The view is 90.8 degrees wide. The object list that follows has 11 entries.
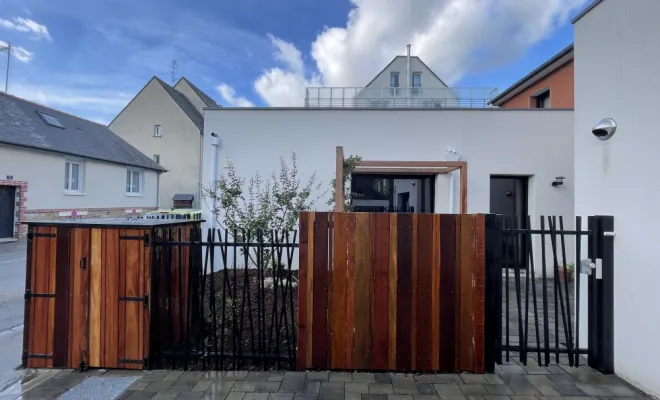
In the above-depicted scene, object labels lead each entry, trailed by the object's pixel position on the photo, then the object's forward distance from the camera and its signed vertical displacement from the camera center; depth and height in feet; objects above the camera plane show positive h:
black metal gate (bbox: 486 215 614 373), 9.04 -2.22
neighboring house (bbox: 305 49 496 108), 31.48 +11.77
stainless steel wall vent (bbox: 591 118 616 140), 9.18 +2.35
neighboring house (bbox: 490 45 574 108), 28.07 +12.53
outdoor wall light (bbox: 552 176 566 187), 21.30 +1.93
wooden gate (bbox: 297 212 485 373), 8.92 -2.31
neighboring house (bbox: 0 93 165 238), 40.09 +5.29
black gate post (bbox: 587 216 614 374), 9.04 -2.37
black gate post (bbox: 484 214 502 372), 9.02 -2.27
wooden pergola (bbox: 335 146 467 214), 17.62 +2.54
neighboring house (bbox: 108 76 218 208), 70.03 +15.86
